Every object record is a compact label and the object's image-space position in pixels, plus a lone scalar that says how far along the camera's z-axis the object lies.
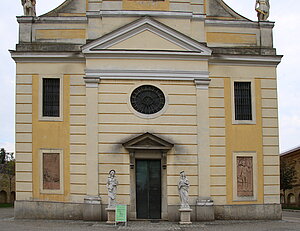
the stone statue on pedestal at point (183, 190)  20.95
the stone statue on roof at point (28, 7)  23.60
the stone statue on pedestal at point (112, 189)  20.59
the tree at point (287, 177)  41.91
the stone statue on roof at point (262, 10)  24.30
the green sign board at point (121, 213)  19.81
